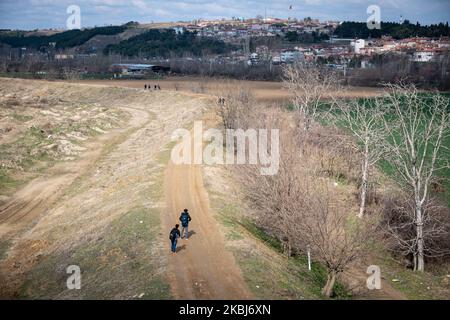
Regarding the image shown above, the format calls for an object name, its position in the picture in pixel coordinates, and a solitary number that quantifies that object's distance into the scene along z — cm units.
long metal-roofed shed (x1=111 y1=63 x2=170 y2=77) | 15274
